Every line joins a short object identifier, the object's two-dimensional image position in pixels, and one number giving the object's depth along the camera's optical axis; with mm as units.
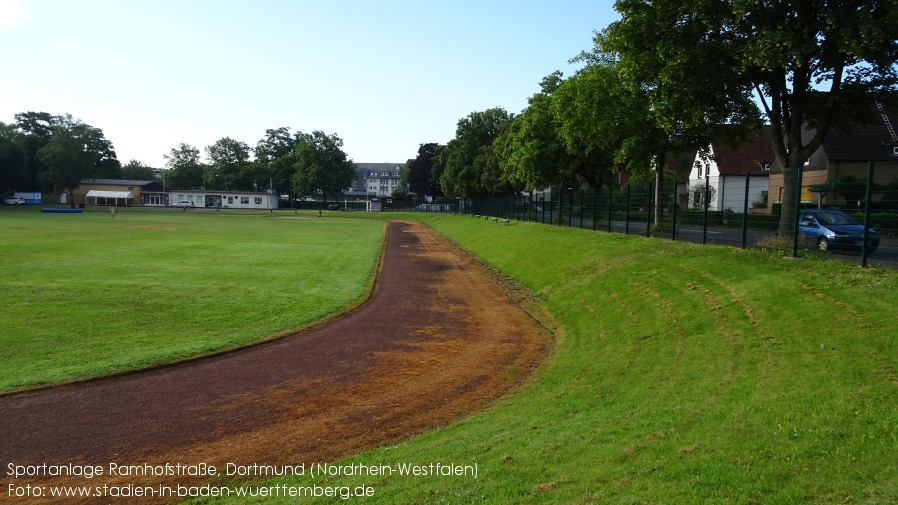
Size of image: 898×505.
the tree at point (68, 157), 105500
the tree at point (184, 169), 149000
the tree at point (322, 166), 125375
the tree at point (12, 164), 96188
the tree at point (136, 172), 172125
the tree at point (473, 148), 75875
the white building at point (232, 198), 125188
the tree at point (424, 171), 133750
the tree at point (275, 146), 153000
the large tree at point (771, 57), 15516
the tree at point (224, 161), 144375
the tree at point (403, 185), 165375
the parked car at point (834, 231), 14156
